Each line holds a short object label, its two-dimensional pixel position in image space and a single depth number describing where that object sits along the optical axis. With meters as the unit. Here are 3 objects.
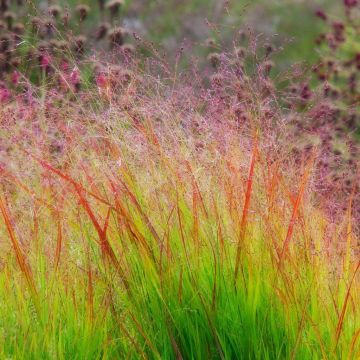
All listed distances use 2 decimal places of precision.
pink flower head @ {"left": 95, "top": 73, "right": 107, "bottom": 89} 6.98
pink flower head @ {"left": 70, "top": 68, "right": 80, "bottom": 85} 6.68
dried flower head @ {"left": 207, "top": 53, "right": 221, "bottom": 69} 8.66
